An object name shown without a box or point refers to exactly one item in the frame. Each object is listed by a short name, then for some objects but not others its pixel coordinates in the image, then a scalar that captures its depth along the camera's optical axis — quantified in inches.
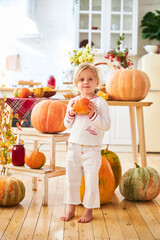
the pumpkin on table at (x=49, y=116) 103.3
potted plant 225.9
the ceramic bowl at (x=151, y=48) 221.5
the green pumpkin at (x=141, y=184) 103.8
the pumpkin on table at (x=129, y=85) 116.1
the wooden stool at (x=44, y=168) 100.0
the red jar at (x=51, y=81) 209.4
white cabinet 218.7
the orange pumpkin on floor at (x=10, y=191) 94.6
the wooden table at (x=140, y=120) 116.4
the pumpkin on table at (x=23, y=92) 121.4
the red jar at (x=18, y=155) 104.0
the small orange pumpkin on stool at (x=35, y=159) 101.7
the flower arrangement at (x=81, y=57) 123.9
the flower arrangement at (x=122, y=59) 137.9
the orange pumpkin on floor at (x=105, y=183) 98.7
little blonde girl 87.1
